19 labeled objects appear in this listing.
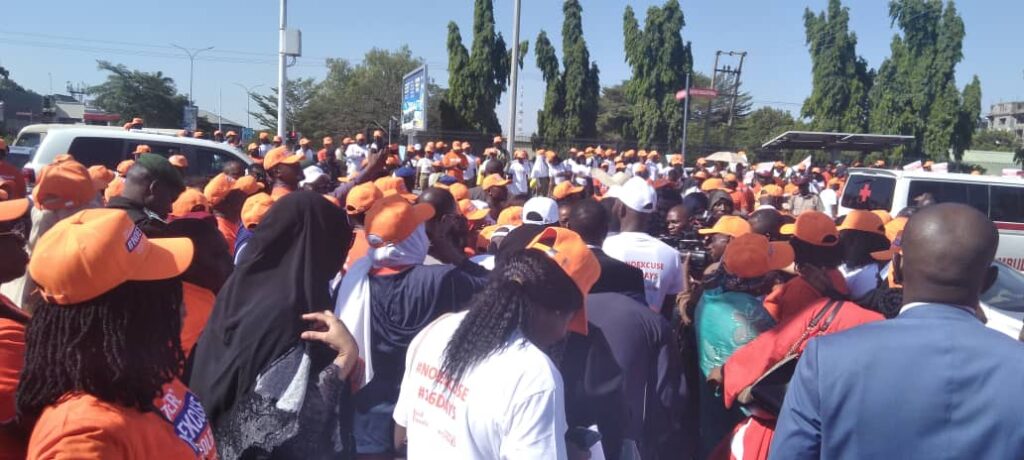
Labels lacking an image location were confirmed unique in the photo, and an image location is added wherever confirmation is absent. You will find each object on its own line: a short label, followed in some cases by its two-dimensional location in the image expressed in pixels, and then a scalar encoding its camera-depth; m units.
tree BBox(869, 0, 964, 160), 35.25
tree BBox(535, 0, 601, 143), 40.47
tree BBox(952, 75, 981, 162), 35.56
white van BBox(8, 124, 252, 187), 9.27
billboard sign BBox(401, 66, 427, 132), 25.33
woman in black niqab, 2.29
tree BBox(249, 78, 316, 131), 51.03
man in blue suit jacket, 1.61
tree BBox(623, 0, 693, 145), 40.41
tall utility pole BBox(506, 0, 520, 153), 18.58
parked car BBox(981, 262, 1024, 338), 5.43
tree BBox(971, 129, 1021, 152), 64.78
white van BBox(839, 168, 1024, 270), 10.43
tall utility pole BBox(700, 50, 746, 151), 49.12
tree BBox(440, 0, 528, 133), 37.94
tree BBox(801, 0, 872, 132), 38.06
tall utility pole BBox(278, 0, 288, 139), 17.08
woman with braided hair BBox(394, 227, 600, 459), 1.85
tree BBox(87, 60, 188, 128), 49.94
